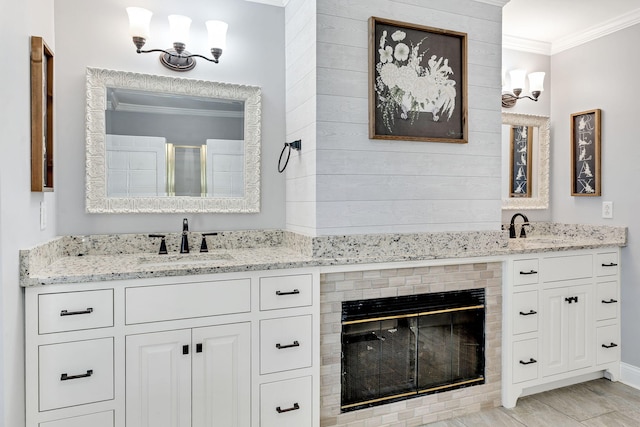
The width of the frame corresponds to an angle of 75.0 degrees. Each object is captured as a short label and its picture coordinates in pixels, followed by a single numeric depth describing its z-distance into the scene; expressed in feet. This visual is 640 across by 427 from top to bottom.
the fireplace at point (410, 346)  7.48
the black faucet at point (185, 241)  7.90
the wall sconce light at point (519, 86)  10.86
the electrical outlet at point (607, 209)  10.18
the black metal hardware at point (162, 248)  7.82
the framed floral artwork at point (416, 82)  7.76
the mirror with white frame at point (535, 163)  11.27
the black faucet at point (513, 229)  10.90
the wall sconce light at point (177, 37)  7.31
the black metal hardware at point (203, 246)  8.08
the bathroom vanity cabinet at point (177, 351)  5.70
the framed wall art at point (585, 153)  10.43
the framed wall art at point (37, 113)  5.96
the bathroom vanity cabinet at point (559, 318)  8.57
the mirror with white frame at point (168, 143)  7.66
